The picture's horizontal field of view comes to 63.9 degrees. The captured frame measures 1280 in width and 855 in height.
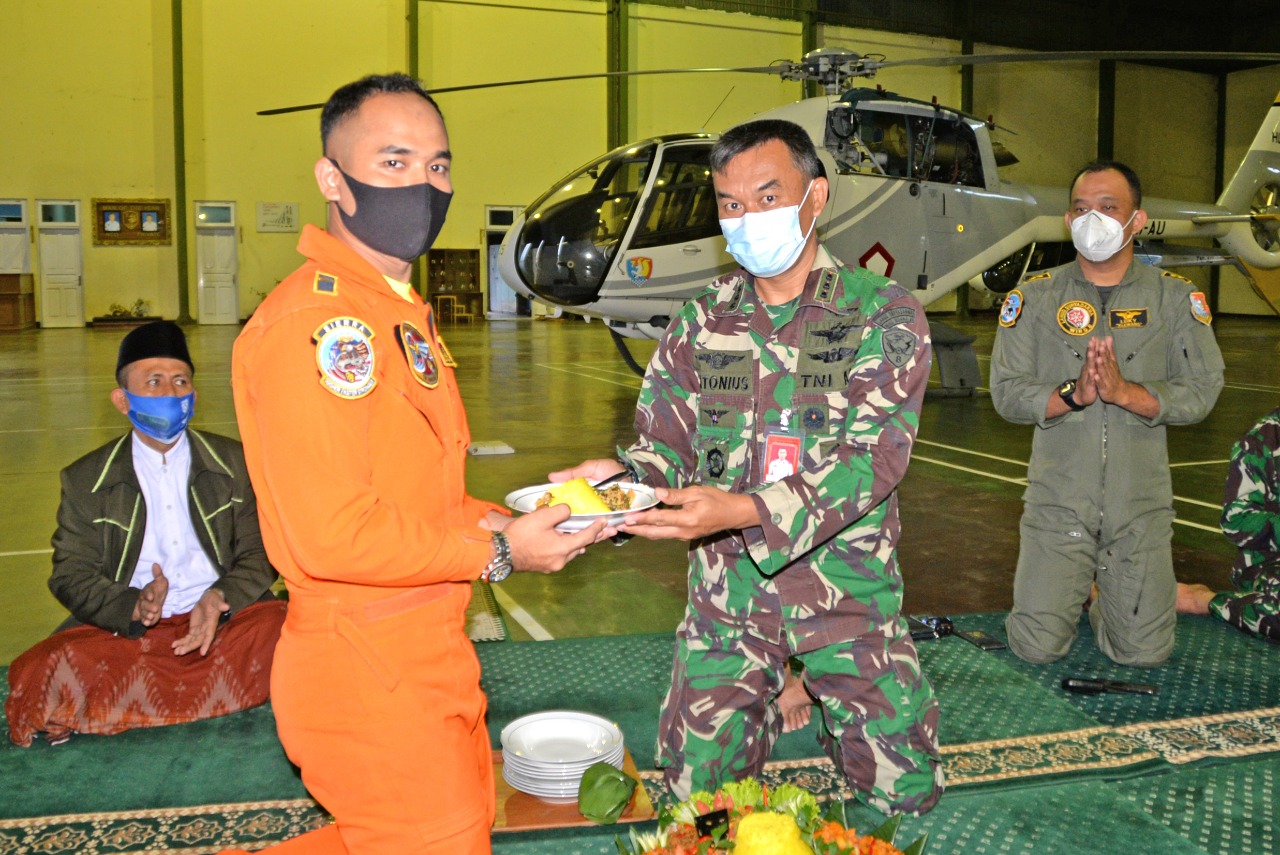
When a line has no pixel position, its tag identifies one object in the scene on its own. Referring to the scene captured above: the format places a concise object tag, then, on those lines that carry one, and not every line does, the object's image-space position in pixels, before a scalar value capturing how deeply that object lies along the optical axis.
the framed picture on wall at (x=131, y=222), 20.03
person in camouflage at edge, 4.16
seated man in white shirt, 3.27
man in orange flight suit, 1.63
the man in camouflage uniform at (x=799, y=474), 2.55
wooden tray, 2.69
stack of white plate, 2.74
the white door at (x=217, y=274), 20.83
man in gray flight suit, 3.88
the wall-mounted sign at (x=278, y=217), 20.95
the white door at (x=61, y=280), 19.94
